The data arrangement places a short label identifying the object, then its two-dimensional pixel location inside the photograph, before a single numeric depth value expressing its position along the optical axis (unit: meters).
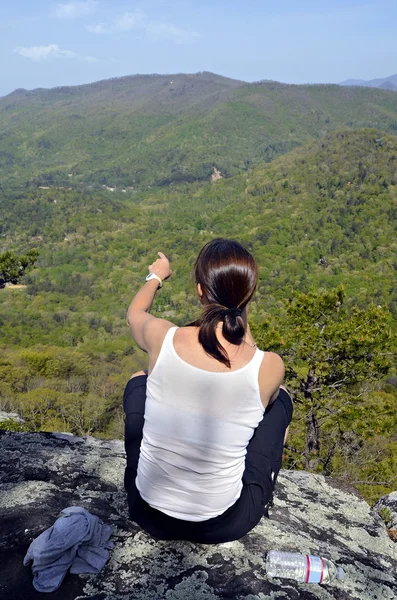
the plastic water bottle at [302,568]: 1.91
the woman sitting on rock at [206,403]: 1.64
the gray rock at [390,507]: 3.30
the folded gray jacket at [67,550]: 1.70
